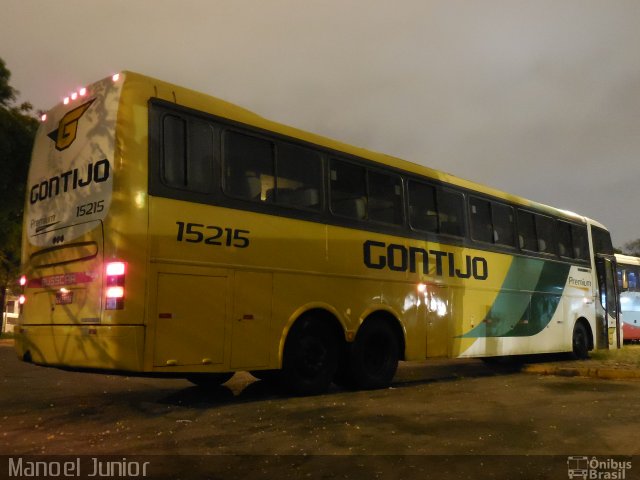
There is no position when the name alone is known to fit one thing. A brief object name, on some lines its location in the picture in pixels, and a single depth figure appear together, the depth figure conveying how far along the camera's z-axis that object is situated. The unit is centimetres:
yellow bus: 660
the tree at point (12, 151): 1649
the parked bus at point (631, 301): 2327
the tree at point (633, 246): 7144
